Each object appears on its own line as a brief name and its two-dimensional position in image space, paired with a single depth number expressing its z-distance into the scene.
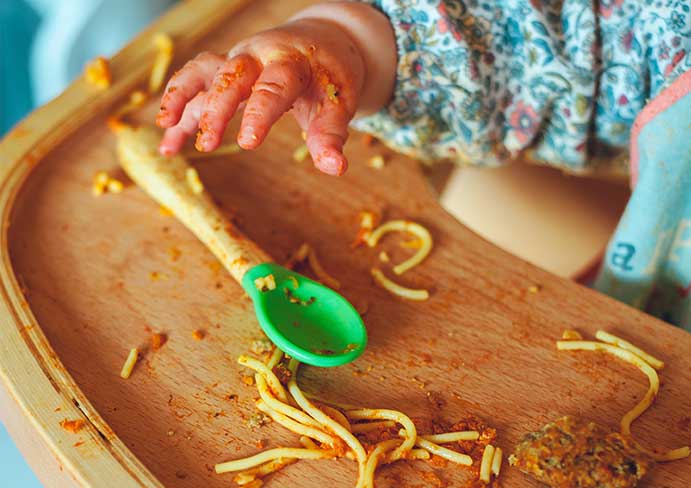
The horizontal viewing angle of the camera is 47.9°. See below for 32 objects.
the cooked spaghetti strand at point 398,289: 0.84
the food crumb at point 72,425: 0.69
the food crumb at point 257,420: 0.72
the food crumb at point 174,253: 0.88
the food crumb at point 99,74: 1.03
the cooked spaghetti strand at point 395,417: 0.70
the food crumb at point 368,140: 1.02
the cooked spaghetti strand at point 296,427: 0.70
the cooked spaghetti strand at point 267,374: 0.73
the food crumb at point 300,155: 0.99
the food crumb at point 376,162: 0.99
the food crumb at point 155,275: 0.85
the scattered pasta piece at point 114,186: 0.95
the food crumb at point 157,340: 0.78
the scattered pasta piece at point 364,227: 0.90
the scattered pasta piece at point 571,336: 0.80
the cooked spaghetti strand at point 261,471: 0.67
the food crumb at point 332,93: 0.78
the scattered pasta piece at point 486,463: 0.68
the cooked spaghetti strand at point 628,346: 0.77
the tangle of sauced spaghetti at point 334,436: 0.68
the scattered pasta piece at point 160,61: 1.05
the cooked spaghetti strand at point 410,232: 0.87
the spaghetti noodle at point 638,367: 0.70
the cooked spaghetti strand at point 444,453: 0.69
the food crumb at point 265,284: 0.79
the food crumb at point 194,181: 0.91
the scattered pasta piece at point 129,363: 0.76
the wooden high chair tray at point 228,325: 0.70
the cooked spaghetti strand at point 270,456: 0.68
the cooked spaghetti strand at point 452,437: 0.70
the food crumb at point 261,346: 0.78
